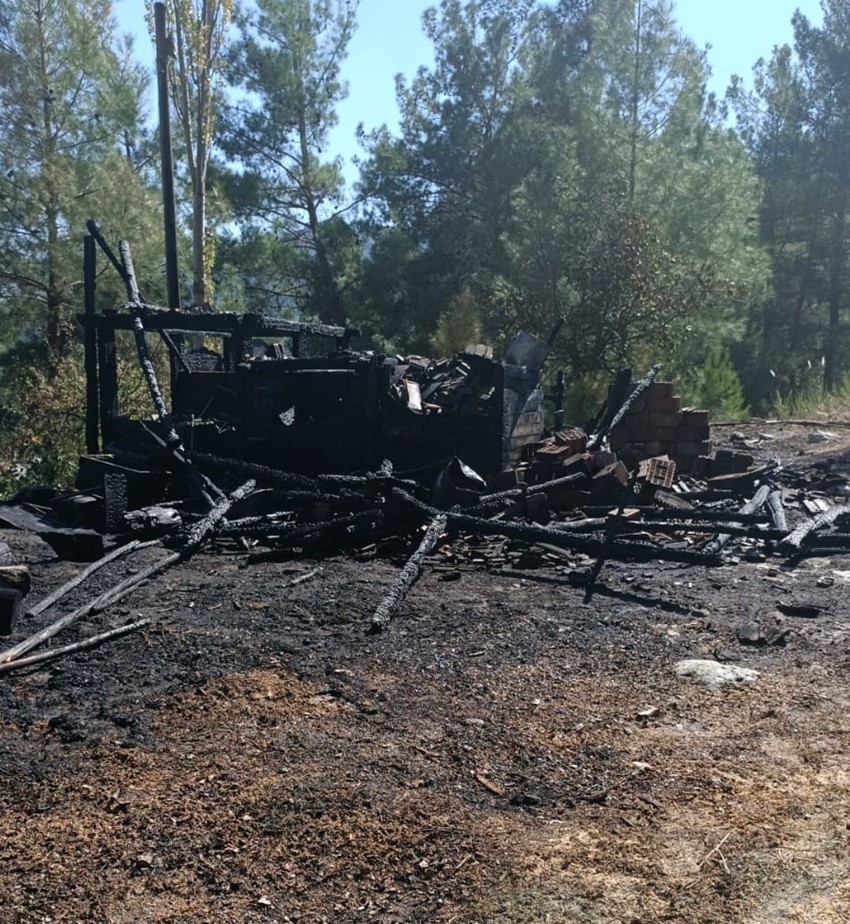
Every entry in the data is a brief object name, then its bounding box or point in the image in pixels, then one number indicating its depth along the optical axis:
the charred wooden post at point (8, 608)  5.33
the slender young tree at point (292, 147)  28.27
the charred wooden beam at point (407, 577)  5.61
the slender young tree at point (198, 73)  20.47
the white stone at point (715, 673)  4.71
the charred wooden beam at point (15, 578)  5.98
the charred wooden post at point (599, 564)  6.51
